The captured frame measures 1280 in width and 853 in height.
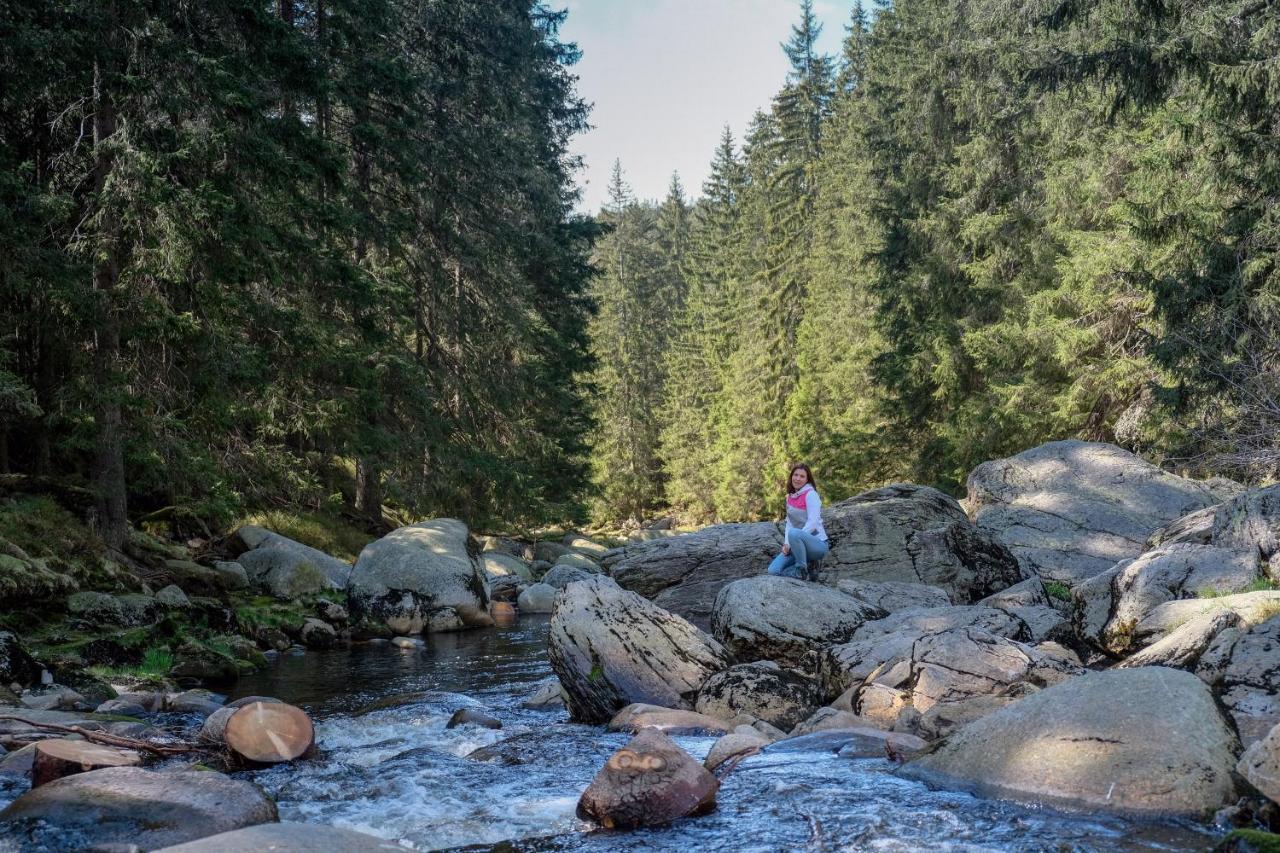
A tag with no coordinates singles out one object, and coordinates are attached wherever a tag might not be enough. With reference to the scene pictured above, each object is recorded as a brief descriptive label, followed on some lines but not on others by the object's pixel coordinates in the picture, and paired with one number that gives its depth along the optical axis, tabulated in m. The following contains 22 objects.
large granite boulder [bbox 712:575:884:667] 9.08
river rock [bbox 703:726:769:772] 6.07
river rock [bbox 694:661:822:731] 7.57
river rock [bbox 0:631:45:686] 8.09
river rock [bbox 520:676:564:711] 8.64
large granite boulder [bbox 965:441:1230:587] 12.75
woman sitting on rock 11.02
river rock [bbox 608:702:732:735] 7.21
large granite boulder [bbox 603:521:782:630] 12.71
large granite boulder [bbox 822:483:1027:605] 11.83
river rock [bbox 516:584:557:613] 16.56
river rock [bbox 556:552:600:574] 21.41
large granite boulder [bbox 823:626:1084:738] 6.59
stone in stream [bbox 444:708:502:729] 7.63
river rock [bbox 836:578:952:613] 10.26
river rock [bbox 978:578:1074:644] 8.70
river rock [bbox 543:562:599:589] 18.66
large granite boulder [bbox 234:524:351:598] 14.38
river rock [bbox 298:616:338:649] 12.38
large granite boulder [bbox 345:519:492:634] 13.75
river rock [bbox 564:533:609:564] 26.64
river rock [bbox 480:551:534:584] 19.39
